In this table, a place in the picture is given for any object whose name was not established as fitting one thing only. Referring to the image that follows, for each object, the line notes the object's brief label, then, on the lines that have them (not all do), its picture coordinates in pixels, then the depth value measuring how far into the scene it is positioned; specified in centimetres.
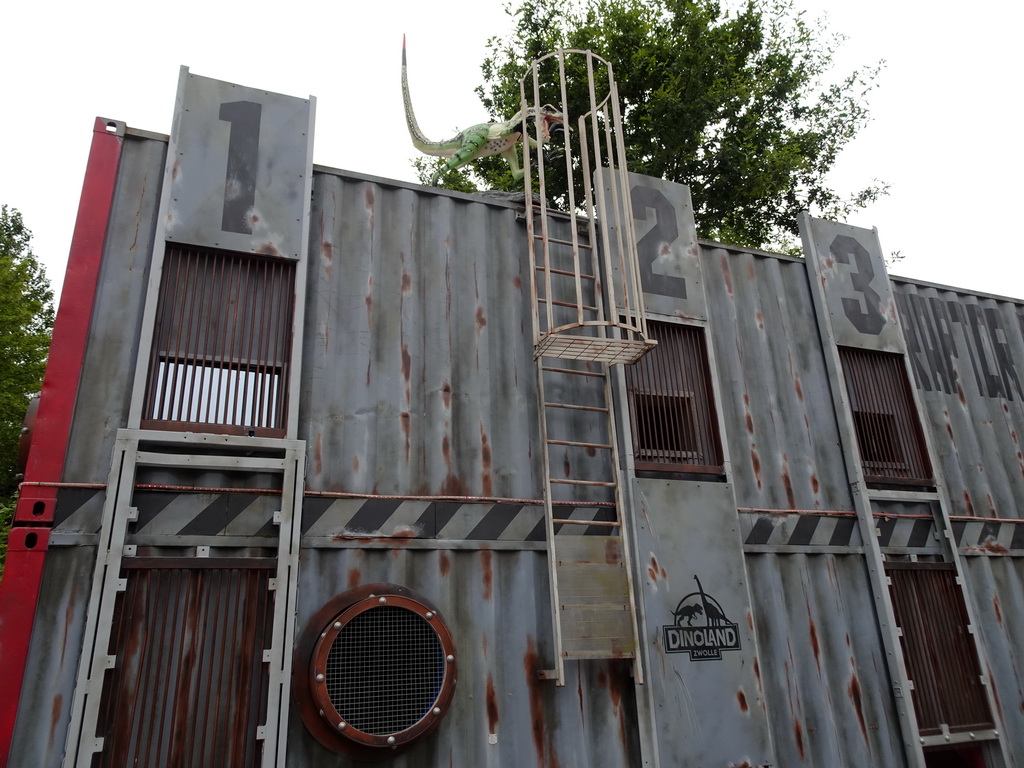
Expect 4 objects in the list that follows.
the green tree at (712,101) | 1591
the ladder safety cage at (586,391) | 537
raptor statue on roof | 926
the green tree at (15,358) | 1816
